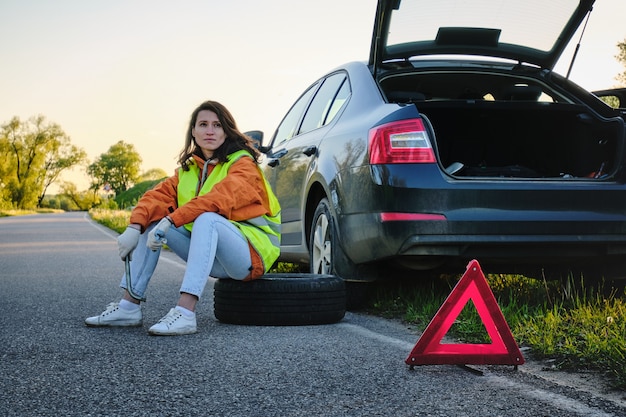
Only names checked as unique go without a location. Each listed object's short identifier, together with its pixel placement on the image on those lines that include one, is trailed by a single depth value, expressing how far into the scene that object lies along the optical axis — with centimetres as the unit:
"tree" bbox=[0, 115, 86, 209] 8750
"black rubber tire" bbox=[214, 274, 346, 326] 473
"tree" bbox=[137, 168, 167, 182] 12962
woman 450
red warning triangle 350
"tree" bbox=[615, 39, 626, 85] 2702
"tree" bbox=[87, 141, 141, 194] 13725
